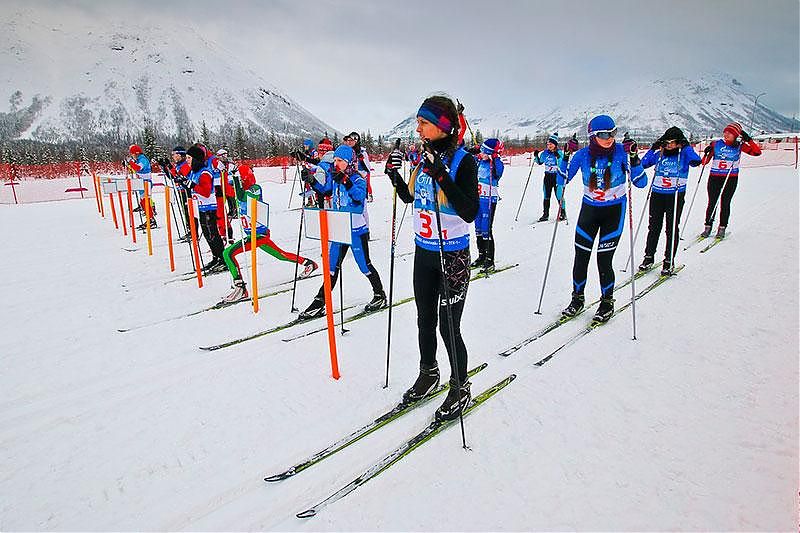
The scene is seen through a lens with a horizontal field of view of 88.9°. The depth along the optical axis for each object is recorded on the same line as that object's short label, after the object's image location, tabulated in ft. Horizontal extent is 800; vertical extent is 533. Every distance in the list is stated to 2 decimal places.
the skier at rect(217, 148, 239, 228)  35.65
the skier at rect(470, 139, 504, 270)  22.67
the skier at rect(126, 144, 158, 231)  35.81
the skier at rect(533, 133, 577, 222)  36.37
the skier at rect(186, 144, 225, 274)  22.71
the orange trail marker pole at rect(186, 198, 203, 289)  21.17
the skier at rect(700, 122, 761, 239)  26.84
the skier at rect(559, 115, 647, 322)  15.29
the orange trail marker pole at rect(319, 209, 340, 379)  12.42
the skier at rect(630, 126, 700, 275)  20.56
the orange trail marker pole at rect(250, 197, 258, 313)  17.12
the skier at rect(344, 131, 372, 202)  29.60
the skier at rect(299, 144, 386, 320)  16.08
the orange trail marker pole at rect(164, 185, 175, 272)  23.93
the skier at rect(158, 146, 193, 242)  24.77
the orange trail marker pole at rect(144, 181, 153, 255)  27.61
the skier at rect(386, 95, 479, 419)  9.02
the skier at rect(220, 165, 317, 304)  18.85
